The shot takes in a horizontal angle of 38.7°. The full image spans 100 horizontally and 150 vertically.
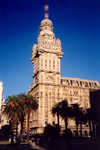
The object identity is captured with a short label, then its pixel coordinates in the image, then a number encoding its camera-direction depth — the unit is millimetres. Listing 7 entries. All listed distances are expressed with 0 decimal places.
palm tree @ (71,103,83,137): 62844
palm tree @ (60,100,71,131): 61248
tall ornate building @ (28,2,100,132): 84712
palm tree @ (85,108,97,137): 67537
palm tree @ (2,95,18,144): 45082
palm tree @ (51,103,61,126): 64707
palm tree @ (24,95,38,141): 50750
